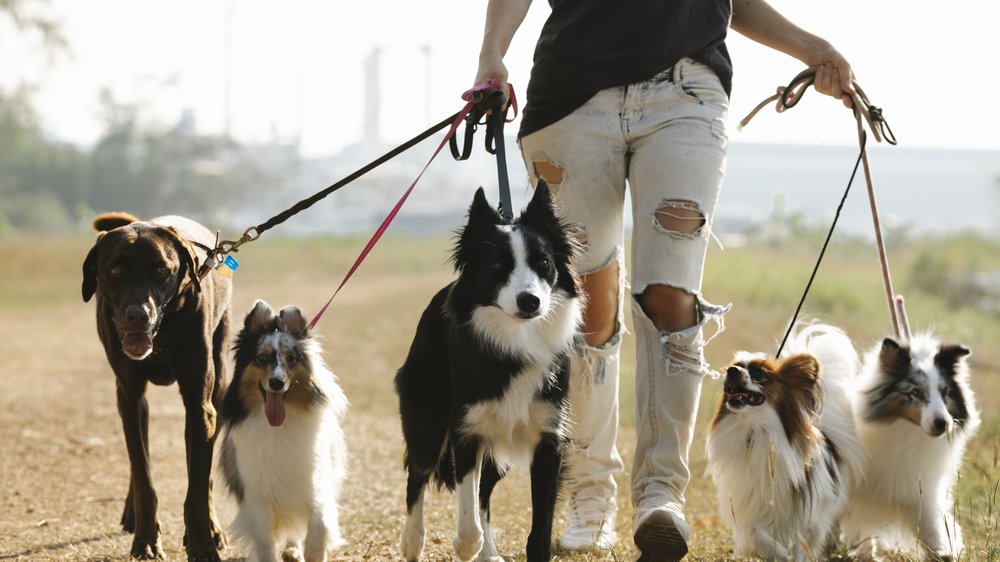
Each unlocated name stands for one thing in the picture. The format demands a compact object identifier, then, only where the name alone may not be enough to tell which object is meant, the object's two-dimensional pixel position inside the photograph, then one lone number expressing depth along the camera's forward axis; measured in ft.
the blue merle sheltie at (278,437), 27.84
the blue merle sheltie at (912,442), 31.09
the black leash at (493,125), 27.81
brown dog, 28.50
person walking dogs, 28.19
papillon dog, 29.68
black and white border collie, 25.76
